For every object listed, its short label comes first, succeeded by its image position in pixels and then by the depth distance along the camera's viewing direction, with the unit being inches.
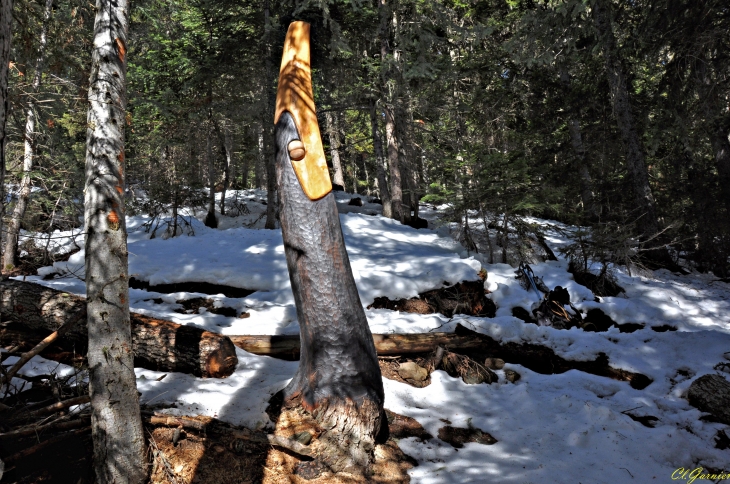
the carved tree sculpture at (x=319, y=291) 153.6
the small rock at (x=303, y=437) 143.3
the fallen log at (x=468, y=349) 215.5
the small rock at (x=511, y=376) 211.2
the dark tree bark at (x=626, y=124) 400.5
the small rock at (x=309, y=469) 134.3
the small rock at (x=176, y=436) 135.3
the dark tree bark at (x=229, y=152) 622.0
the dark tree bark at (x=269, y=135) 486.6
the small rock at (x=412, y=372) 206.4
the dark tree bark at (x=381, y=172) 596.7
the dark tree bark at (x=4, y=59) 111.0
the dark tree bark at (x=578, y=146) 495.6
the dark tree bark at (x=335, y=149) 815.7
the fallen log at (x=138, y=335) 182.5
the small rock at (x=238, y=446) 138.6
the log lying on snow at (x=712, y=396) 166.2
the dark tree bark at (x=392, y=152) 543.4
